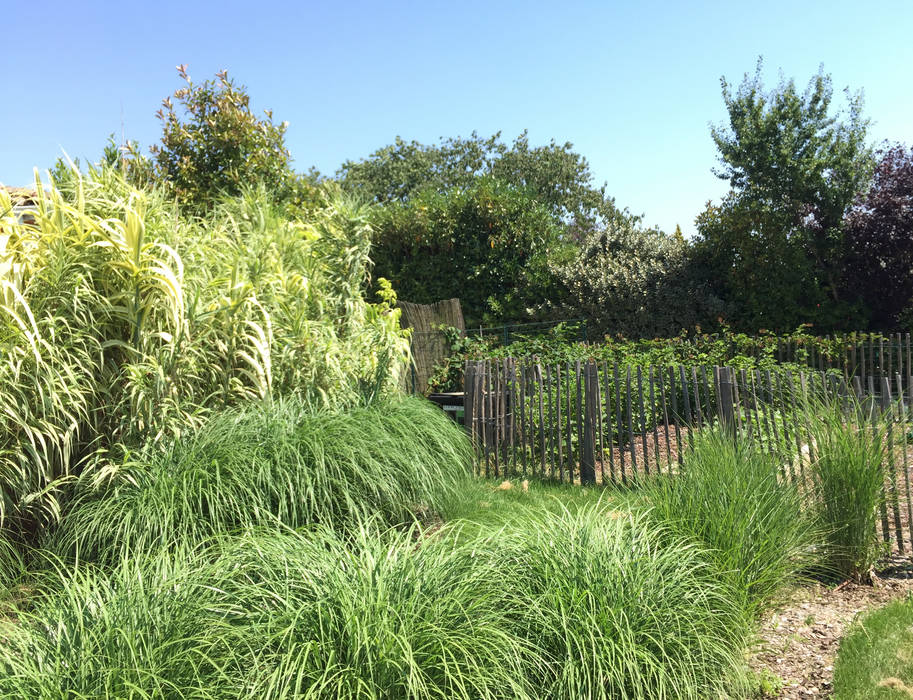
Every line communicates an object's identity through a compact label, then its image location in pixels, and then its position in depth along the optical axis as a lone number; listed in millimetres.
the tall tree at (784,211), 13195
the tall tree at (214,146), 8953
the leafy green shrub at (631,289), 12914
